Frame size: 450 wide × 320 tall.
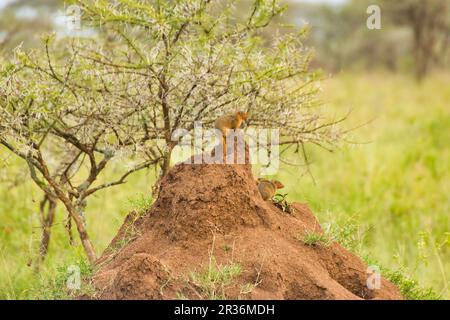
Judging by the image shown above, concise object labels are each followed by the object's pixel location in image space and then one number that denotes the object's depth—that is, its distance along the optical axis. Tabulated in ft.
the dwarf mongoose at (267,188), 28.40
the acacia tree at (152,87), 32.17
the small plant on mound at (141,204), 29.19
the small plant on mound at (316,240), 26.66
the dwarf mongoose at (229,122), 28.12
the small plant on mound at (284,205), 28.96
